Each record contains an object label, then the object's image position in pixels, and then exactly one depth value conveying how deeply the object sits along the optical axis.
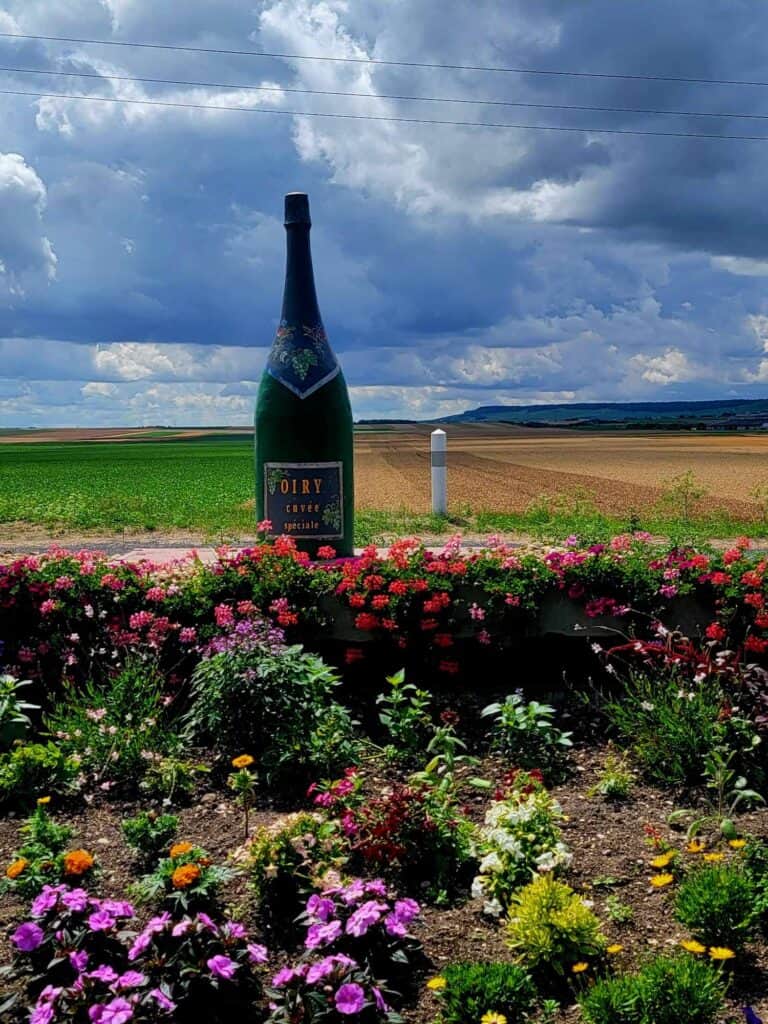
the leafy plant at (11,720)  4.76
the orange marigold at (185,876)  2.96
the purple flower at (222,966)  2.67
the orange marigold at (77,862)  3.11
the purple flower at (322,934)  2.75
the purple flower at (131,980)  2.71
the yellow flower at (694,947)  2.87
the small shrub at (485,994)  2.65
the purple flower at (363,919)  2.81
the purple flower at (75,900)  2.95
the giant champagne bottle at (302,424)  8.09
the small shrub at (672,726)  4.35
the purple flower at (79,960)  2.82
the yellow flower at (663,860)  3.40
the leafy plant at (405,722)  4.61
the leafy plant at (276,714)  4.32
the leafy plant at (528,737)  4.53
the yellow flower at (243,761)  3.85
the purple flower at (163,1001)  2.66
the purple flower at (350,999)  2.56
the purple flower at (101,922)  2.86
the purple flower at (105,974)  2.73
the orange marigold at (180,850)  3.10
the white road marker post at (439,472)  15.97
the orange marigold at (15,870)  3.25
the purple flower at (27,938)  2.87
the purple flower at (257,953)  2.77
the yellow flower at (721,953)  2.79
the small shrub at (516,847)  3.32
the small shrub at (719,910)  2.99
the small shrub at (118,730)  4.41
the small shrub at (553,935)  2.91
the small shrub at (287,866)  3.29
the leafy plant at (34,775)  4.27
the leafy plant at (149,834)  3.54
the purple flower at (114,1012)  2.60
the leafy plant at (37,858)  3.27
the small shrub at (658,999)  2.54
